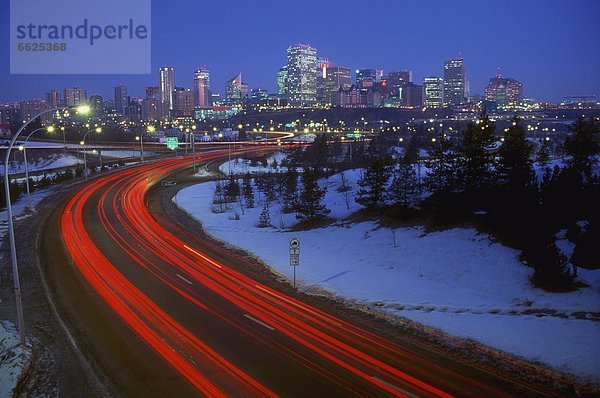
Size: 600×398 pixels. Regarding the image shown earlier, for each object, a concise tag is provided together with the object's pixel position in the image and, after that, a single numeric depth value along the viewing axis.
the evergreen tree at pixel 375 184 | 34.56
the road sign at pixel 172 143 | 96.81
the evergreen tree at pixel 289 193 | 45.28
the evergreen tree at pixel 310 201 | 36.22
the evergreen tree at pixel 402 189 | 32.84
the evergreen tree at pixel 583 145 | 39.06
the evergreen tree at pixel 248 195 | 50.16
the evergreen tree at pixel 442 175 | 31.58
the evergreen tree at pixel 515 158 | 28.62
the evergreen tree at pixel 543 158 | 49.69
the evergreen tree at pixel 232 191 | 54.54
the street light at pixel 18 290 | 16.32
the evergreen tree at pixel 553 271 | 20.00
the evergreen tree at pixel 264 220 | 40.44
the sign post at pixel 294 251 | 22.65
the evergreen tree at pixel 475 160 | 31.58
